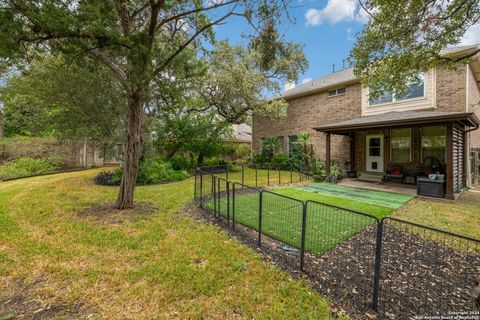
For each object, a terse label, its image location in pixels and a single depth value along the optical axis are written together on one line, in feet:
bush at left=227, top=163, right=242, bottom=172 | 47.85
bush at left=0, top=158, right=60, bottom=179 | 35.02
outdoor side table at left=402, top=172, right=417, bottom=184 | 30.73
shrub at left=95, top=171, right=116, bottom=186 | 29.78
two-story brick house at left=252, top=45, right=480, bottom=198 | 26.42
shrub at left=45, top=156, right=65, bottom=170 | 43.60
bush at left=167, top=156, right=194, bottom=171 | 43.47
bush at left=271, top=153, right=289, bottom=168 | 48.88
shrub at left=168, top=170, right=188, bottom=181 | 34.50
